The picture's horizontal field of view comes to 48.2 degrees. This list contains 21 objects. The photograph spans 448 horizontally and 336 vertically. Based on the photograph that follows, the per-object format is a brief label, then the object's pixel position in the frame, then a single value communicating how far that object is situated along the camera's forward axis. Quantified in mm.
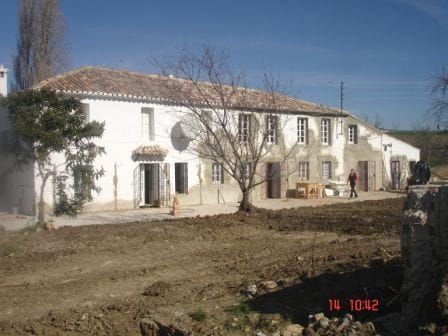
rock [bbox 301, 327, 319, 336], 5717
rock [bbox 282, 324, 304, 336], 5898
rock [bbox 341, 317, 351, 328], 5719
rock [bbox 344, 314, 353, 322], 5884
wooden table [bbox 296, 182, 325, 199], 27391
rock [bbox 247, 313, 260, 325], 6304
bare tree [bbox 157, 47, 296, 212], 18344
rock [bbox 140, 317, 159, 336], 6463
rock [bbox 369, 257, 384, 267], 8172
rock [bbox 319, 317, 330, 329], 5787
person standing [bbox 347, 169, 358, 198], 27047
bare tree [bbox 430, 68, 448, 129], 18547
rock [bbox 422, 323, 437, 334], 5143
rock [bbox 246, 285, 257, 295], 7359
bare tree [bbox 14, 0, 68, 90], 27375
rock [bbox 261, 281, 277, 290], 7503
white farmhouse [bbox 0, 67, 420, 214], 20359
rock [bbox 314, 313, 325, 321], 5976
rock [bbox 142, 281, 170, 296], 7824
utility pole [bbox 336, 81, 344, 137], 30547
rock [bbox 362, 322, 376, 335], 5553
